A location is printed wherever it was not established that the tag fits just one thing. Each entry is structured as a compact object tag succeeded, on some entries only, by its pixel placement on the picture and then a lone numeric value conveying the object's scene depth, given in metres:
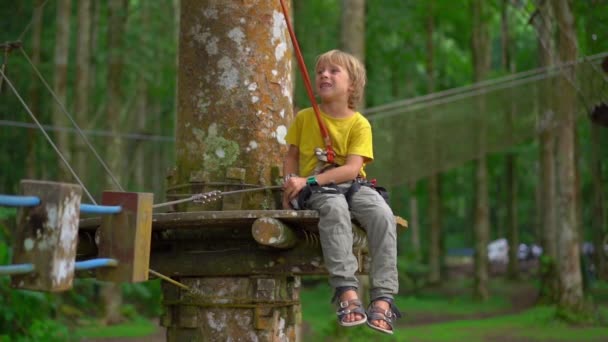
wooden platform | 3.74
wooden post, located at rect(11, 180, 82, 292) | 2.48
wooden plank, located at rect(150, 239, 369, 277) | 3.84
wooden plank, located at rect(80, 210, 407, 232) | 3.46
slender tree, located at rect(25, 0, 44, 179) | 14.20
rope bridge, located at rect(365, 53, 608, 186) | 10.80
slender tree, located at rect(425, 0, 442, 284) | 21.67
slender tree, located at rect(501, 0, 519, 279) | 22.28
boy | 3.56
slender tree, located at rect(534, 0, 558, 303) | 11.75
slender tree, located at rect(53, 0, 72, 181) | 14.96
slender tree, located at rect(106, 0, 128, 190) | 15.48
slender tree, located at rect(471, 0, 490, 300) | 19.61
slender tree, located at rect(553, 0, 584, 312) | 14.62
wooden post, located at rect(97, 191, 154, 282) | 2.88
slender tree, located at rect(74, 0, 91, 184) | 13.96
